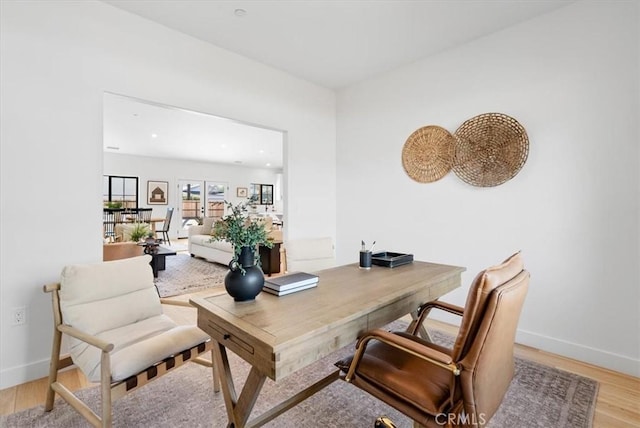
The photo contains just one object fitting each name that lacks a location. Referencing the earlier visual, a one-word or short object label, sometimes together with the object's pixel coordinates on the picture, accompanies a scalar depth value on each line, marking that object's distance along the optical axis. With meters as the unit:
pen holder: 2.25
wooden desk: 1.14
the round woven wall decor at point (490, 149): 2.62
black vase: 1.47
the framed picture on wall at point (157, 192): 9.46
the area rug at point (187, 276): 4.30
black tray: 2.28
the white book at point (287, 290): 1.59
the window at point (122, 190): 8.89
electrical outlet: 2.05
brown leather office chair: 1.02
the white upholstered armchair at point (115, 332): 1.49
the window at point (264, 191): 11.82
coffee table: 4.92
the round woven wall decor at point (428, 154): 3.07
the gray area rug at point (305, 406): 1.68
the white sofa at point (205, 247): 5.66
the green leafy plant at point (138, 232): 4.90
